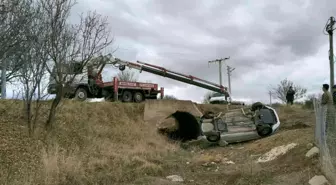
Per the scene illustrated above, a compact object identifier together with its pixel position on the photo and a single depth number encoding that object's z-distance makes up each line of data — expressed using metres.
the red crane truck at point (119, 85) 21.63
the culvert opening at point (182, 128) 23.37
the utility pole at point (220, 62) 53.01
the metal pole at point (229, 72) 57.74
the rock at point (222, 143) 19.14
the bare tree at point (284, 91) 68.62
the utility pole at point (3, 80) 12.45
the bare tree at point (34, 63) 13.02
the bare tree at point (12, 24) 9.46
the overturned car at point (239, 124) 19.14
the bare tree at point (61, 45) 14.09
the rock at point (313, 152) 10.34
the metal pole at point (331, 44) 15.99
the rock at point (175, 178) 11.31
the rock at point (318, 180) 8.61
